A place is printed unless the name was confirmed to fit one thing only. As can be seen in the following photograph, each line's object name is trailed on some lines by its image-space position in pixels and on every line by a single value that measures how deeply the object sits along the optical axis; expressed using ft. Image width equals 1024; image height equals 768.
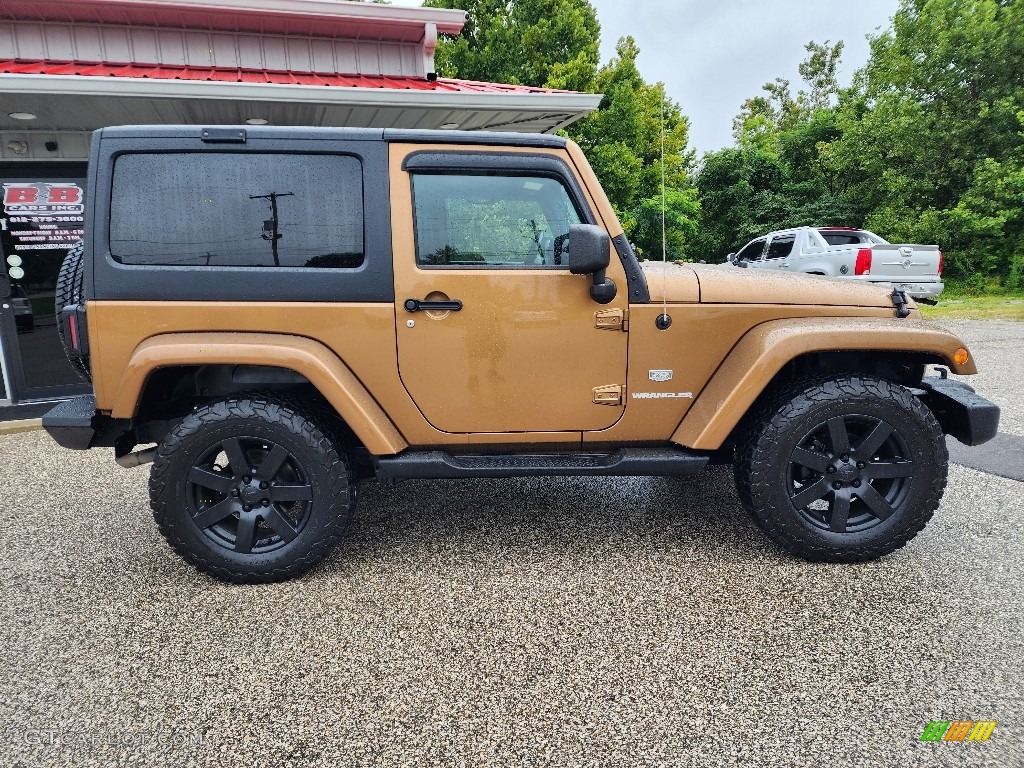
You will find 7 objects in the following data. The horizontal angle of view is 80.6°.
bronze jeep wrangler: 8.61
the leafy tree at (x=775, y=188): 69.26
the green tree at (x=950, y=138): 61.46
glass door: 20.81
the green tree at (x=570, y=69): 61.62
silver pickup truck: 35.88
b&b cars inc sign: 20.77
